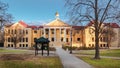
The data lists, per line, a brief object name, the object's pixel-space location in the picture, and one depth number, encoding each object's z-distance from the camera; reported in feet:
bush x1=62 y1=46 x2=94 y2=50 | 87.32
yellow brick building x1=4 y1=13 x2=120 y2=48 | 126.88
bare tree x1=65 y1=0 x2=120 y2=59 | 40.19
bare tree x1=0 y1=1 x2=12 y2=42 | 48.46
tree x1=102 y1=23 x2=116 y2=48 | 107.46
